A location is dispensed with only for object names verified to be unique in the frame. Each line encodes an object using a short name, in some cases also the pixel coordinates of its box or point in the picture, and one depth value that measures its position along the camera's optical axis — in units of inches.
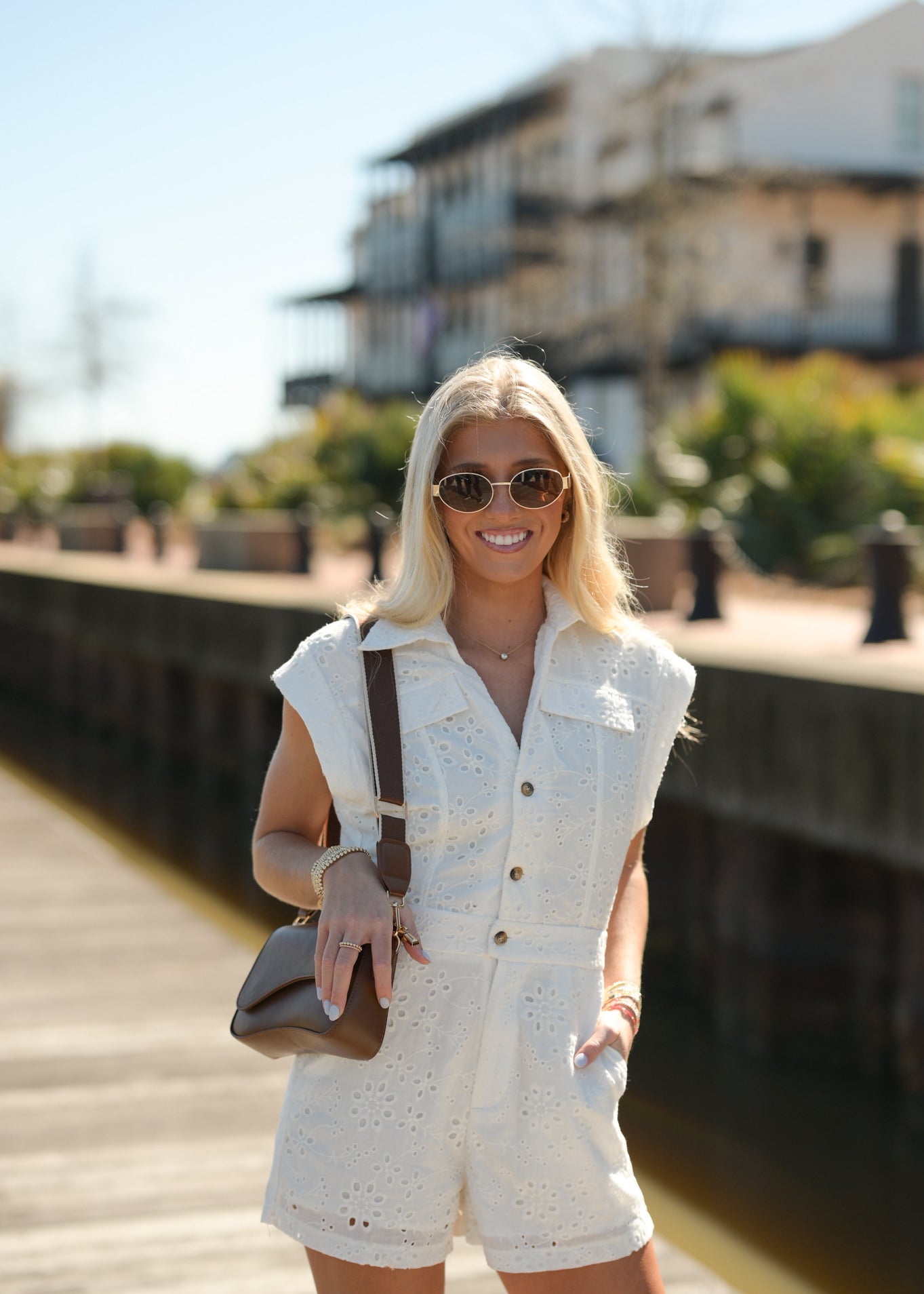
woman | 88.7
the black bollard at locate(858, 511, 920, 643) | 370.9
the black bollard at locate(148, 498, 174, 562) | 938.7
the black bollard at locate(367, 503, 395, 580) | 581.9
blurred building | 1086.4
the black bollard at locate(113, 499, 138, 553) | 1013.2
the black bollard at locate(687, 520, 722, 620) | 461.1
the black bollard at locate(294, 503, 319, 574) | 716.0
